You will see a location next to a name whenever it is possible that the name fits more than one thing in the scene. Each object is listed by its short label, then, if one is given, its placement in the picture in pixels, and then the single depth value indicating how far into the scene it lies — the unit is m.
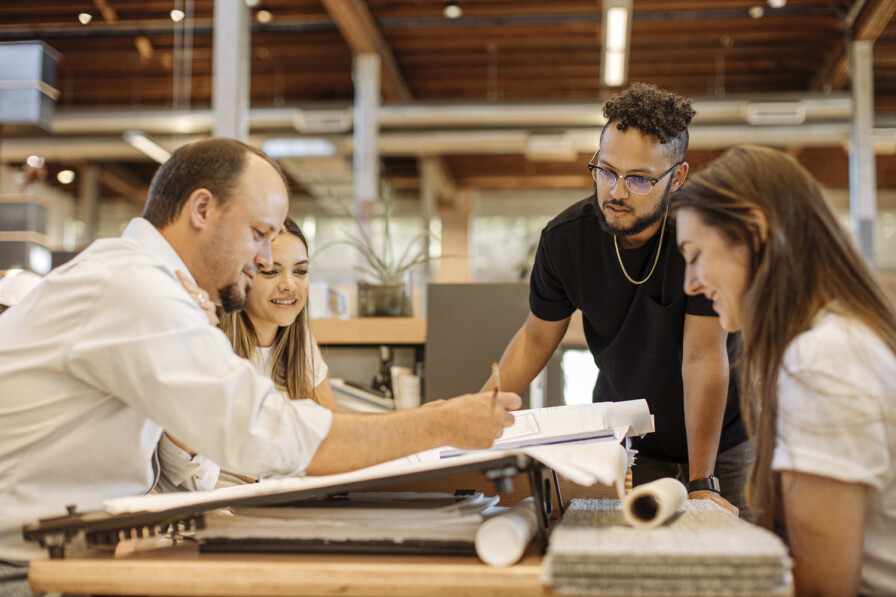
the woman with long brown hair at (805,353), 0.82
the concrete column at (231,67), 5.86
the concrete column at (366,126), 8.09
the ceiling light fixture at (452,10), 7.59
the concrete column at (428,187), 10.90
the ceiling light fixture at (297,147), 9.01
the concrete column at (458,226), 13.34
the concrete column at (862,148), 7.76
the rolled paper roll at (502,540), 0.82
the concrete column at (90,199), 11.76
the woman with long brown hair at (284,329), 2.00
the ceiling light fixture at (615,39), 5.69
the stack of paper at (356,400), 2.48
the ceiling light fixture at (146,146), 8.06
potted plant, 2.63
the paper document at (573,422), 1.18
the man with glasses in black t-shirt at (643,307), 1.69
